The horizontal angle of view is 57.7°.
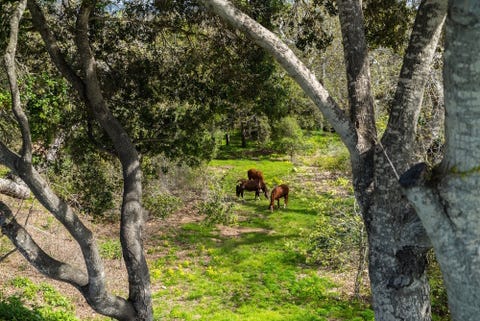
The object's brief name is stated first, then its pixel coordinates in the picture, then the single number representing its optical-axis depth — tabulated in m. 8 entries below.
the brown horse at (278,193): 19.80
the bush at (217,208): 18.19
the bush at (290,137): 30.72
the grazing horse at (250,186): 21.39
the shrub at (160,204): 17.23
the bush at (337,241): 12.01
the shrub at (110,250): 13.82
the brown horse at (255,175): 22.50
